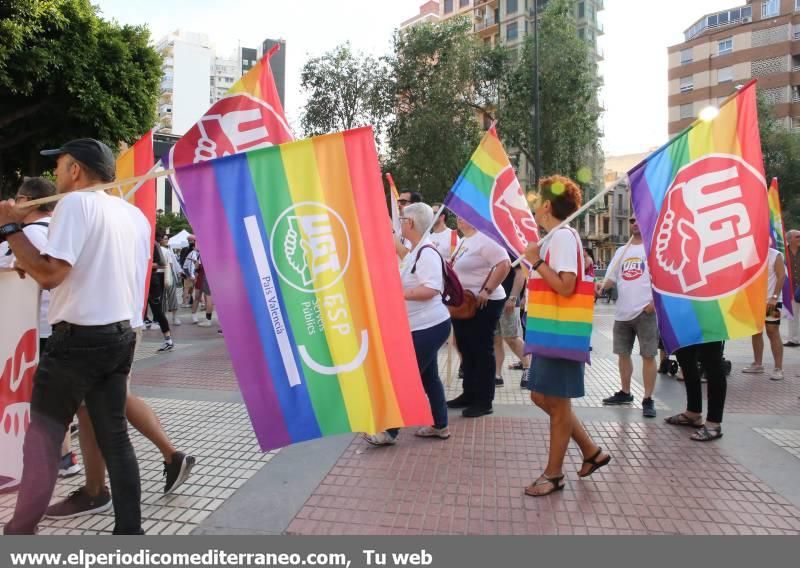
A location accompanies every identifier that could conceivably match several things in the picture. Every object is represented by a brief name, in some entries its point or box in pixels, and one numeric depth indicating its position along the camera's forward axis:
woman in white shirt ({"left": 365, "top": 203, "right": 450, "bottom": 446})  4.03
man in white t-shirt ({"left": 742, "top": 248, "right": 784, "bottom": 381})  6.77
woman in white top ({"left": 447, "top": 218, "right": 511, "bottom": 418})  5.03
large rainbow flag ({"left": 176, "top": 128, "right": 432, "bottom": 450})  2.57
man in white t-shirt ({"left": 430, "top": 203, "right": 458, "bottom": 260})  6.09
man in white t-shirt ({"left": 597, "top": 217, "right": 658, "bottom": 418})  4.99
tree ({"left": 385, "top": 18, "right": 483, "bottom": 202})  23.25
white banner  3.04
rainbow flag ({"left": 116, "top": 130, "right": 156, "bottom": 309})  4.39
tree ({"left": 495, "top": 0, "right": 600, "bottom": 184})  23.16
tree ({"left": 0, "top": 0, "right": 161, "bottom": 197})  11.77
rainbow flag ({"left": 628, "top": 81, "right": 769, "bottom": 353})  3.63
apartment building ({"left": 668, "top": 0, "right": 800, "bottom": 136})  45.22
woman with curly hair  3.17
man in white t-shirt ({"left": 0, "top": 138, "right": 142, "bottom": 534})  2.34
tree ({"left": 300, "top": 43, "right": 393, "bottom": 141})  24.61
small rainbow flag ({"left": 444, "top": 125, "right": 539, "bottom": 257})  5.11
